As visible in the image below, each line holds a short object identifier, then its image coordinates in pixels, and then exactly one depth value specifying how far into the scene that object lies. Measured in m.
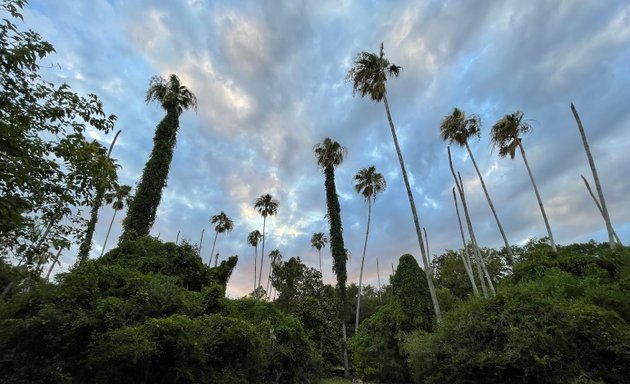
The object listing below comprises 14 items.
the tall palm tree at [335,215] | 30.43
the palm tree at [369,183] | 35.75
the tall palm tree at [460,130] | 24.81
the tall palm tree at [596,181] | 19.84
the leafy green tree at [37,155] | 2.76
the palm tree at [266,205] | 48.78
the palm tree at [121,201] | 38.56
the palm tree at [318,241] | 52.28
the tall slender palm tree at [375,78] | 21.45
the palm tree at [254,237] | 55.79
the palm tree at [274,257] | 58.14
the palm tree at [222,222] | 56.16
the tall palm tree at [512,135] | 24.63
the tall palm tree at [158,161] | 22.84
